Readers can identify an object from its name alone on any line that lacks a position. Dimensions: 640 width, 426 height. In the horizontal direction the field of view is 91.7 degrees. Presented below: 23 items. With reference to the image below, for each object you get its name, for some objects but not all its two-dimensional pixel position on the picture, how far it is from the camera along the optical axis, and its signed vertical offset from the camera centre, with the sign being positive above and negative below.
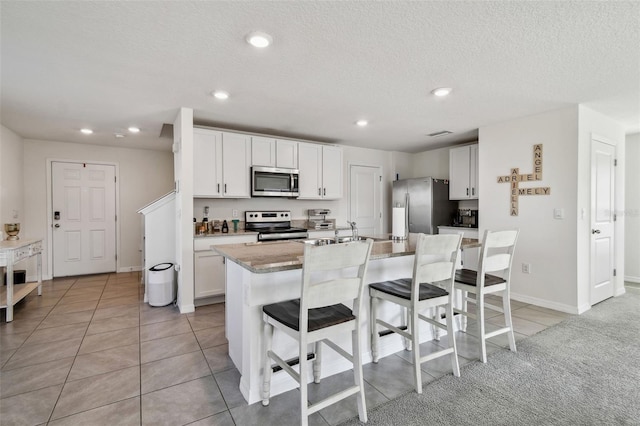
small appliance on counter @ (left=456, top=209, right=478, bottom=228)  5.01 -0.11
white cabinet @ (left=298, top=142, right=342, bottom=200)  4.78 +0.65
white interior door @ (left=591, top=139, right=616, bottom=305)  3.62 -0.11
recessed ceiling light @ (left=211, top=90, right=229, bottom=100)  2.95 +1.15
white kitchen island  1.88 -0.55
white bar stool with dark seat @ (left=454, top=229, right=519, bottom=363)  2.35 -0.56
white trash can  3.72 -0.89
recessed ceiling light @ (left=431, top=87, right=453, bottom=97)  2.85 +1.13
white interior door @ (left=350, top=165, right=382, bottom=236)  5.76 +0.26
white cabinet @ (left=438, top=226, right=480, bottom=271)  4.52 -0.60
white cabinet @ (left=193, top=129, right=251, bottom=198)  3.89 +0.63
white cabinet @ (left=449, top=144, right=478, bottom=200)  4.83 +0.62
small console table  3.16 -0.51
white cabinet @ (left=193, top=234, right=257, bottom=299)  3.69 -0.67
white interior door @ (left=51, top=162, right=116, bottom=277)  5.18 -0.09
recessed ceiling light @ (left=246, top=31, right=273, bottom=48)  1.94 +1.11
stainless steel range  4.18 -0.21
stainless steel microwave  4.30 +0.43
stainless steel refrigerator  5.08 +0.13
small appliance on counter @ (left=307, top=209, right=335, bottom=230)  5.03 -0.09
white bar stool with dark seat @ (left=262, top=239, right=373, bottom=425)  1.56 -0.58
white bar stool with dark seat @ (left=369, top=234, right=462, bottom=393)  2.00 -0.57
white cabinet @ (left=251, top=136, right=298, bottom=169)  4.30 +0.86
